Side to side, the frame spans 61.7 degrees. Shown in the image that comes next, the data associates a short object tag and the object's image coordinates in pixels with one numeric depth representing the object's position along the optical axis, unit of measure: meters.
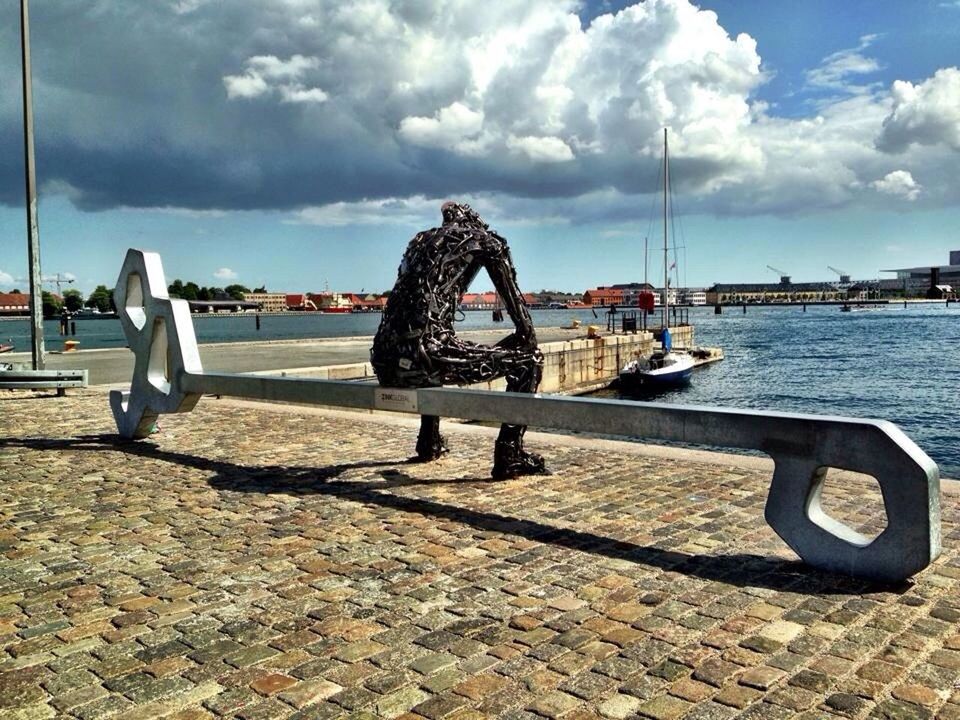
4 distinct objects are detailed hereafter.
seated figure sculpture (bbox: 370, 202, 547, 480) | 7.05
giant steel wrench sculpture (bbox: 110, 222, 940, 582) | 4.41
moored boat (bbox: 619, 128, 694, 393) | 34.16
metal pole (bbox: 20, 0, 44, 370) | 15.48
